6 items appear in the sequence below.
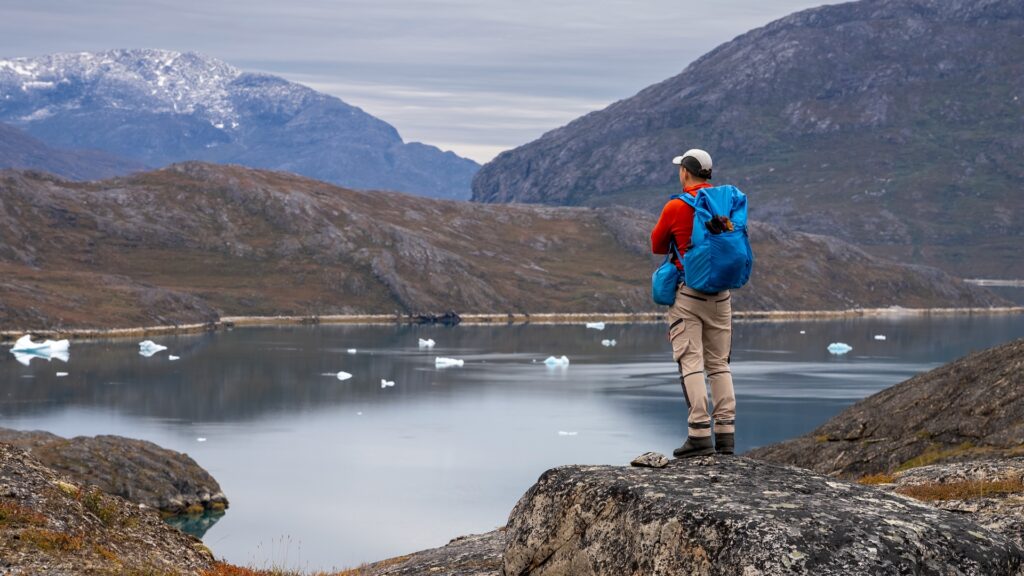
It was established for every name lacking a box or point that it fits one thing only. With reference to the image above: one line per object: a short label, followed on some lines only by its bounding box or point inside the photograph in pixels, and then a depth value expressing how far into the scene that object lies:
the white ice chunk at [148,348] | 191.88
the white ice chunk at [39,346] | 186.00
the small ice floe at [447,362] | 179.62
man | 14.48
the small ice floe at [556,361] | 178.25
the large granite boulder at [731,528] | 10.59
